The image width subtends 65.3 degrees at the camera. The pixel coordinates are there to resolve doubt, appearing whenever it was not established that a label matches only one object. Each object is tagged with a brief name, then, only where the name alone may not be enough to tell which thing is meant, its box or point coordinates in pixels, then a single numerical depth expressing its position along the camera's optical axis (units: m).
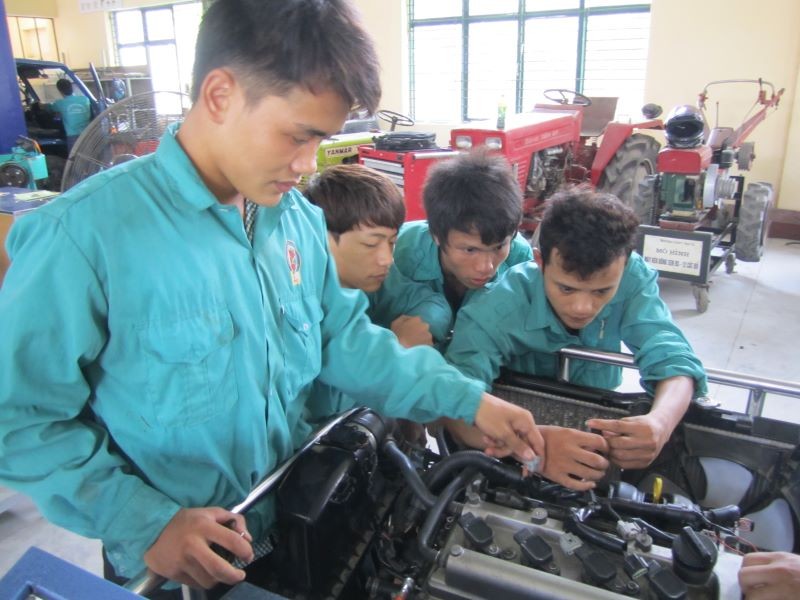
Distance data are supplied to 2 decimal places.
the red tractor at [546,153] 4.29
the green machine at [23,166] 3.45
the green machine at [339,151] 4.83
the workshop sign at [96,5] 6.13
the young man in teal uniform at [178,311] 0.78
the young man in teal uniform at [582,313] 1.45
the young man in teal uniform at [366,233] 1.64
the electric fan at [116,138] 2.76
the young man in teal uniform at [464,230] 1.70
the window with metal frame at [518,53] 6.93
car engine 0.86
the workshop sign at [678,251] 3.65
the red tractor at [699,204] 3.75
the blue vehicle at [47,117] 6.50
